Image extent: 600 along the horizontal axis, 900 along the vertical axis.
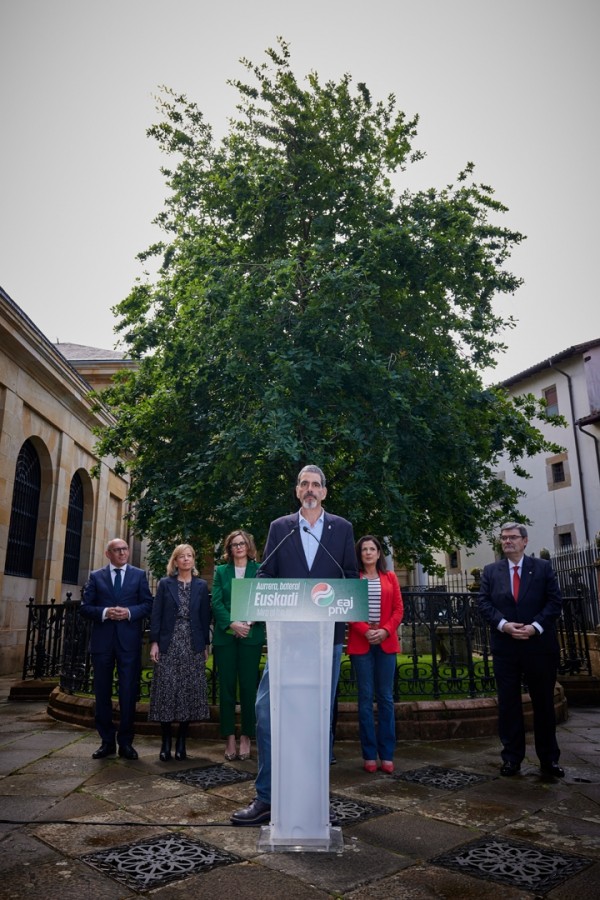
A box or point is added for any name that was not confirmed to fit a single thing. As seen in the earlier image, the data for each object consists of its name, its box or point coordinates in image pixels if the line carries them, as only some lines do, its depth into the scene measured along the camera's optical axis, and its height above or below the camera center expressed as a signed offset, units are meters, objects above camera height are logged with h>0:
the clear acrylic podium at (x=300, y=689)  3.60 -0.52
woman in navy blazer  6.20 -0.45
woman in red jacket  5.74 -0.48
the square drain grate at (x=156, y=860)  3.31 -1.44
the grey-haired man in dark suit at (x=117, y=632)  6.33 -0.30
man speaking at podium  4.22 +0.38
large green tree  9.96 +4.37
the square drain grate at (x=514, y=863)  3.28 -1.45
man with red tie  5.52 -0.35
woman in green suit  6.20 -0.57
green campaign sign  3.59 +0.02
